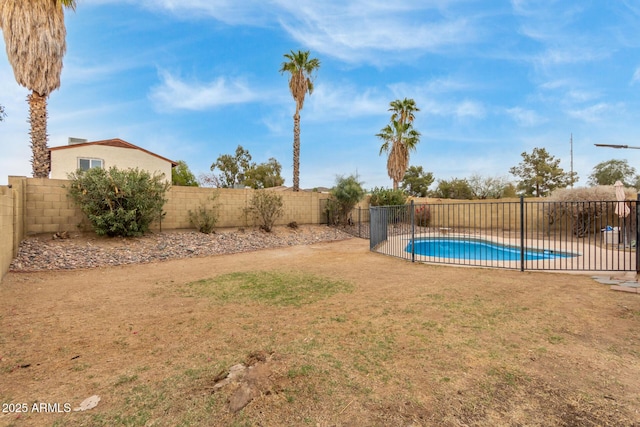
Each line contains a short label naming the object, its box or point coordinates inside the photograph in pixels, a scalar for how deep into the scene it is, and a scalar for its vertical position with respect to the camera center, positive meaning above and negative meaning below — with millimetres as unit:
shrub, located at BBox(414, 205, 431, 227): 17859 -201
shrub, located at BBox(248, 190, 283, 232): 13234 +273
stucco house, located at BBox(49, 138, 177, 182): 14891 +3196
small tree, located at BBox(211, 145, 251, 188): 36906 +6075
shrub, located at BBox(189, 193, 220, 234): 11648 -251
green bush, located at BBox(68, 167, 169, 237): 8688 +457
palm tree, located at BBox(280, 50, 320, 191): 16734 +7698
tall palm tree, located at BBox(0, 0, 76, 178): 9320 +5461
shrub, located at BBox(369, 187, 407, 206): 17469 +982
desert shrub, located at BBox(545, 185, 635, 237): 11977 +705
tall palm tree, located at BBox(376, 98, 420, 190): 20547 +5531
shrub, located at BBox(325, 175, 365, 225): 15805 +823
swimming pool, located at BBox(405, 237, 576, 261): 9859 -1432
